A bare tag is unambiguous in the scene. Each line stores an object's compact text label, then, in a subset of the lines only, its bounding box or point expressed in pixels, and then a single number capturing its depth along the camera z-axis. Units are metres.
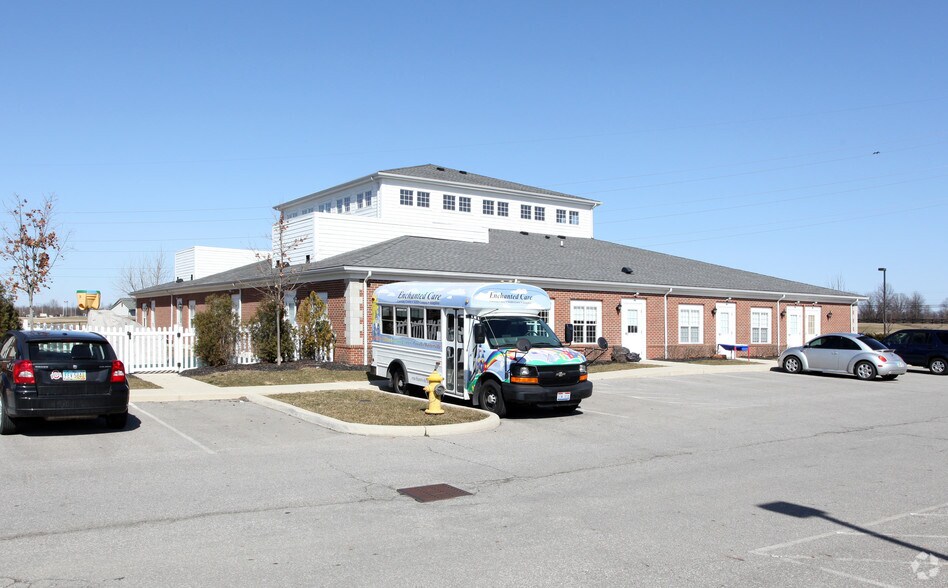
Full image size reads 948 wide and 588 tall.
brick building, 26.03
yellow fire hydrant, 13.91
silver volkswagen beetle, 24.56
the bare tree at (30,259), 25.03
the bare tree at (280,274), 24.05
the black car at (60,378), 11.41
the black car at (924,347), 27.72
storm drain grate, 8.35
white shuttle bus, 14.58
